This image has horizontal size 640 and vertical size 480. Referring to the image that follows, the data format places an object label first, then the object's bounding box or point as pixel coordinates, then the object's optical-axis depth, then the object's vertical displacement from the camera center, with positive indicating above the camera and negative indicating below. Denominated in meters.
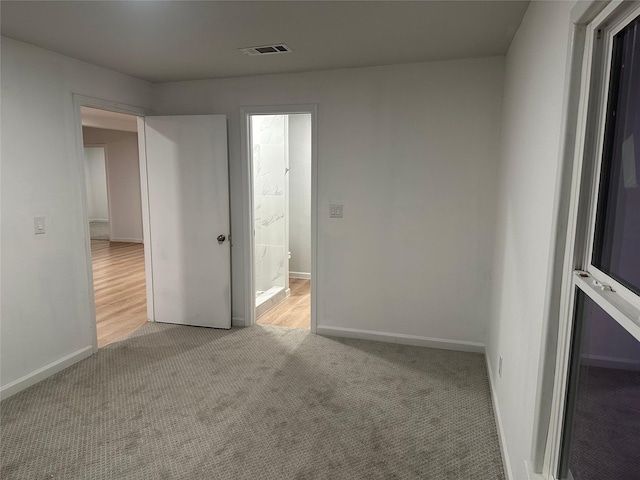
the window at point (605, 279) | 1.04 -0.25
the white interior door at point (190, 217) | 3.83 -0.31
